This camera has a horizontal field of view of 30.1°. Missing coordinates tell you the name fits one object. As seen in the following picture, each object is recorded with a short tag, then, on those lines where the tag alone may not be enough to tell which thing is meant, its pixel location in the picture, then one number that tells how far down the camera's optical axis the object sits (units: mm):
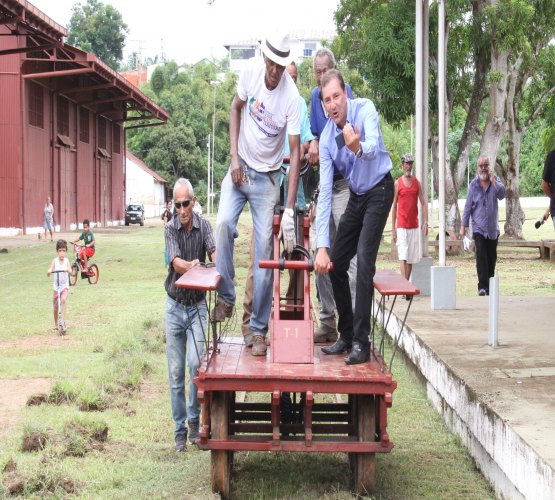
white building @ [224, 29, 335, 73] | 158250
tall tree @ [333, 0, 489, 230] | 26562
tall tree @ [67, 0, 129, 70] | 111438
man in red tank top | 14578
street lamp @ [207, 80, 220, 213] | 88062
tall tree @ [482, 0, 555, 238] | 25203
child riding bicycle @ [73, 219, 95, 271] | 22053
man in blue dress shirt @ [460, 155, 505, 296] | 14305
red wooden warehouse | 42031
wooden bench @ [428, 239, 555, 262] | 25766
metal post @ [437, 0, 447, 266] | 12469
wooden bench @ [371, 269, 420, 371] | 6250
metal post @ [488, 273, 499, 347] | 8656
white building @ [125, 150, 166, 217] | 89125
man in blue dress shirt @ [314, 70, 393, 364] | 6605
